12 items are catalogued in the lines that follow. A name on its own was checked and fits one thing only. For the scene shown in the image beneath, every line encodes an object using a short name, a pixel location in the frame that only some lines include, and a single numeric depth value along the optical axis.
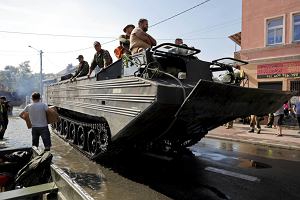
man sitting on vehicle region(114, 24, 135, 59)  4.00
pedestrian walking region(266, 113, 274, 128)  8.66
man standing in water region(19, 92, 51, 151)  4.08
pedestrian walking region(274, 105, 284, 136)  7.11
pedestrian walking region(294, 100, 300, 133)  7.06
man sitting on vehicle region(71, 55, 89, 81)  5.24
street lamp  23.56
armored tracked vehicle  2.66
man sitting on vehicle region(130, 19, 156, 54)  3.49
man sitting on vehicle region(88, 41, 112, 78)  4.40
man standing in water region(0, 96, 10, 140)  6.83
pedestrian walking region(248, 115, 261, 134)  7.61
